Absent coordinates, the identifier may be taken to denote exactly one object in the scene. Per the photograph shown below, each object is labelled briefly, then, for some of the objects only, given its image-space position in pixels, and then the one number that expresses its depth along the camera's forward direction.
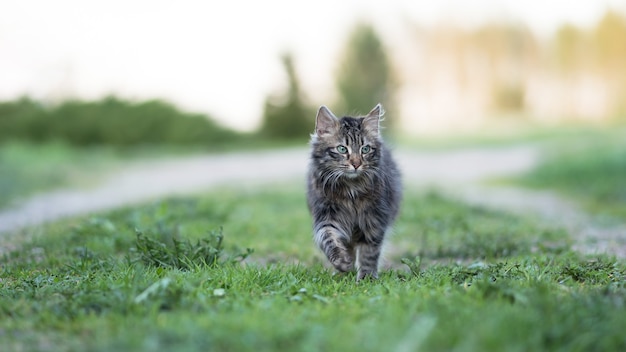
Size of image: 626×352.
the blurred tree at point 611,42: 32.09
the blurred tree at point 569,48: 33.91
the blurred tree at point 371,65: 26.61
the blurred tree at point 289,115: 24.32
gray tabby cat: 4.84
